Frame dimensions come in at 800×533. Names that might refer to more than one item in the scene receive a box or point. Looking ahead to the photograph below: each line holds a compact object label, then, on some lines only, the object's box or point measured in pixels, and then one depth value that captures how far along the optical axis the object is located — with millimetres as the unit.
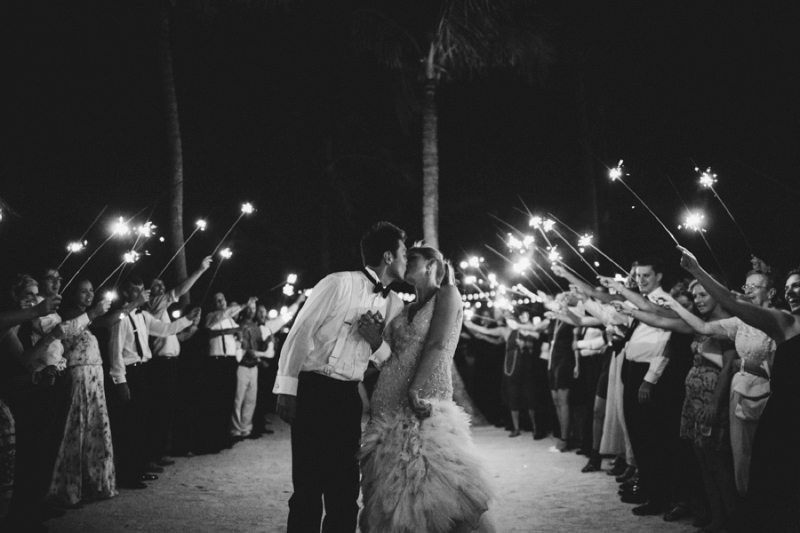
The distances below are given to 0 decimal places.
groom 4180
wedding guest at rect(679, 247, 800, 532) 3248
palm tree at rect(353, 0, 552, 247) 13031
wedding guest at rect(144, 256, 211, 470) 8766
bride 4117
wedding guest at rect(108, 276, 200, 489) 7469
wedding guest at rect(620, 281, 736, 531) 5648
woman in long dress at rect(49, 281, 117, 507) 6500
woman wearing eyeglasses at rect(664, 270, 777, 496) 5121
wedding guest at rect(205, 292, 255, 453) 10539
